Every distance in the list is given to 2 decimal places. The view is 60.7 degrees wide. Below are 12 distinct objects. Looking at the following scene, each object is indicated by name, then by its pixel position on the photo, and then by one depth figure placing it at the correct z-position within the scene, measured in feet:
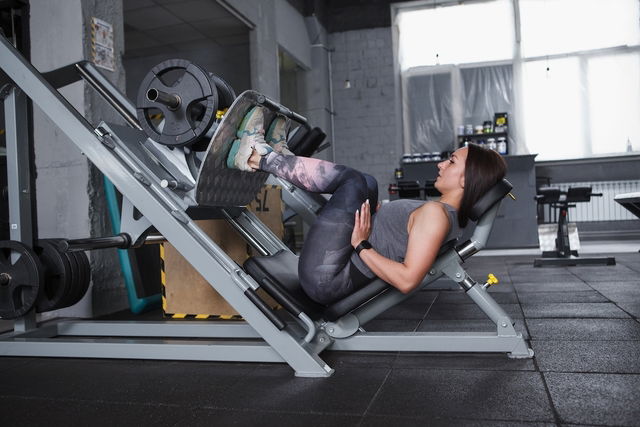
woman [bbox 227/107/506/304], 6.40
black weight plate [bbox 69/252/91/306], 8.01
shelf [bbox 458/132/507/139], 27.02
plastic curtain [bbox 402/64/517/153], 28.09
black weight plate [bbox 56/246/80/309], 7.86
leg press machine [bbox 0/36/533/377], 6.55
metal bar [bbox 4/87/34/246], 8.11
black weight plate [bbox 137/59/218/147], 6.94
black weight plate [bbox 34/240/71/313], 7.80
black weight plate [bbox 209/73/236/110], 7.30
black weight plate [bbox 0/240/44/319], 7.49
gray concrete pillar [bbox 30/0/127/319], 10.52
